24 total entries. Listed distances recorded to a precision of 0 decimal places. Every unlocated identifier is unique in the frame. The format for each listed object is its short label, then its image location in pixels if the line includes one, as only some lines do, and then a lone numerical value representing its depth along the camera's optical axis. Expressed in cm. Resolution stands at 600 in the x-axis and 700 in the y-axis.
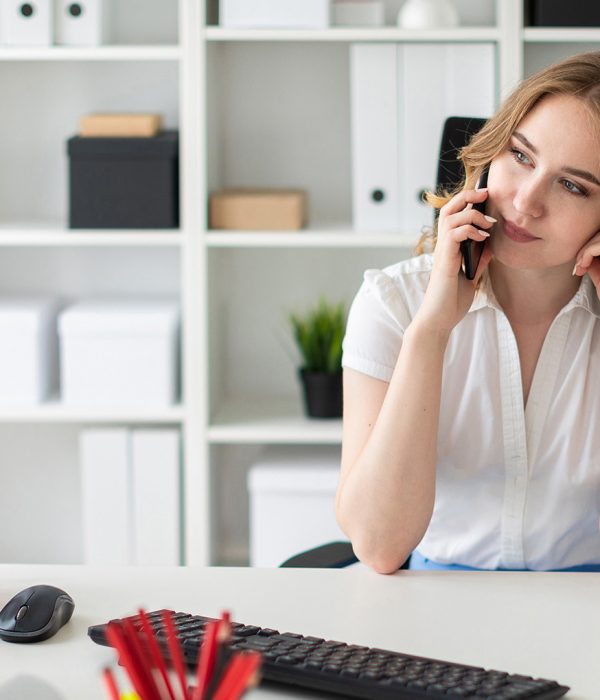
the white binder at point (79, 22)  407
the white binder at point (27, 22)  405
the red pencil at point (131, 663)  86
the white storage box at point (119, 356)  417
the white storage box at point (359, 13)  412
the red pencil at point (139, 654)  88
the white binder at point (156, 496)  428
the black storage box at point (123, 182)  406
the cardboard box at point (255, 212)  415
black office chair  278
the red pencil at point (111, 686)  83
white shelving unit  418
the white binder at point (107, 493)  431
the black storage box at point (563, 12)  401
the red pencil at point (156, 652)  93
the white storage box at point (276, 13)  398
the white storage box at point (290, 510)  419
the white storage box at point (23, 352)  422
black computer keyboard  133
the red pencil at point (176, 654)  91
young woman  216
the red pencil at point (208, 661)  83
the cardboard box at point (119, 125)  410
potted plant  426
